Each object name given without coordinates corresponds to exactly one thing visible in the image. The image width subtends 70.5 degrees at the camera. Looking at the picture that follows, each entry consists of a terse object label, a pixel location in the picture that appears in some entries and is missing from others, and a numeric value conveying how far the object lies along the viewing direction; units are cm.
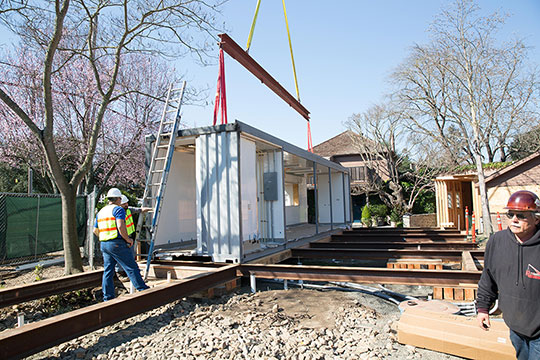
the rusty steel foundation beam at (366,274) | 591
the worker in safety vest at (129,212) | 629
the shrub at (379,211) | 2781
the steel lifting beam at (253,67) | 792
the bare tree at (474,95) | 1842
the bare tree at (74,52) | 746
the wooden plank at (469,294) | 604
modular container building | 721
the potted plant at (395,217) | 2672
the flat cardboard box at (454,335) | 364
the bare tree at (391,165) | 2616
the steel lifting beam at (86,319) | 362
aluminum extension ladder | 687
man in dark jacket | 245
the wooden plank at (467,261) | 694
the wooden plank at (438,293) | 615
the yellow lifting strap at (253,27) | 893
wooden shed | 1664
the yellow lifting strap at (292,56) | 1088
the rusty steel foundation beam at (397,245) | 1037
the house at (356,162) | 2834
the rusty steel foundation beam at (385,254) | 860
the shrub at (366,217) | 2507
